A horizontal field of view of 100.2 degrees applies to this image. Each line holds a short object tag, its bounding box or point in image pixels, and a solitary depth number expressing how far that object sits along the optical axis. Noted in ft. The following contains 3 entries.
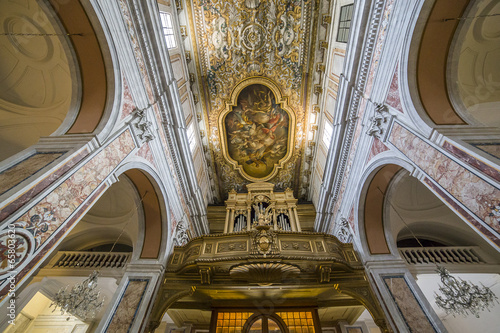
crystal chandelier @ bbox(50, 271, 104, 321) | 15.31
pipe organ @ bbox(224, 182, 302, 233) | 30.45
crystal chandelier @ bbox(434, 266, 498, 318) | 14.47
